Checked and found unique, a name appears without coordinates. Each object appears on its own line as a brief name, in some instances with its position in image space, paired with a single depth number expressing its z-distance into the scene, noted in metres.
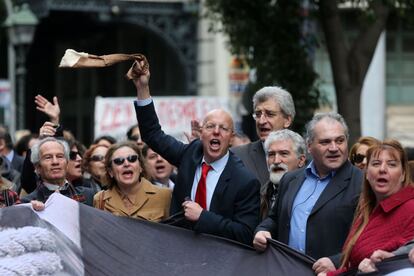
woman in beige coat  15.05
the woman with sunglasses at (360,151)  16.88
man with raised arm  13.58
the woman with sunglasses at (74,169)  17.68
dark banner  12.75
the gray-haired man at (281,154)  14.35
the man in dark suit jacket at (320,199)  12.80
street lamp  39.45
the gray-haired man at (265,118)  15.52
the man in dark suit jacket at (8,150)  22.31
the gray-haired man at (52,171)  15.04
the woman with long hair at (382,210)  11.62
